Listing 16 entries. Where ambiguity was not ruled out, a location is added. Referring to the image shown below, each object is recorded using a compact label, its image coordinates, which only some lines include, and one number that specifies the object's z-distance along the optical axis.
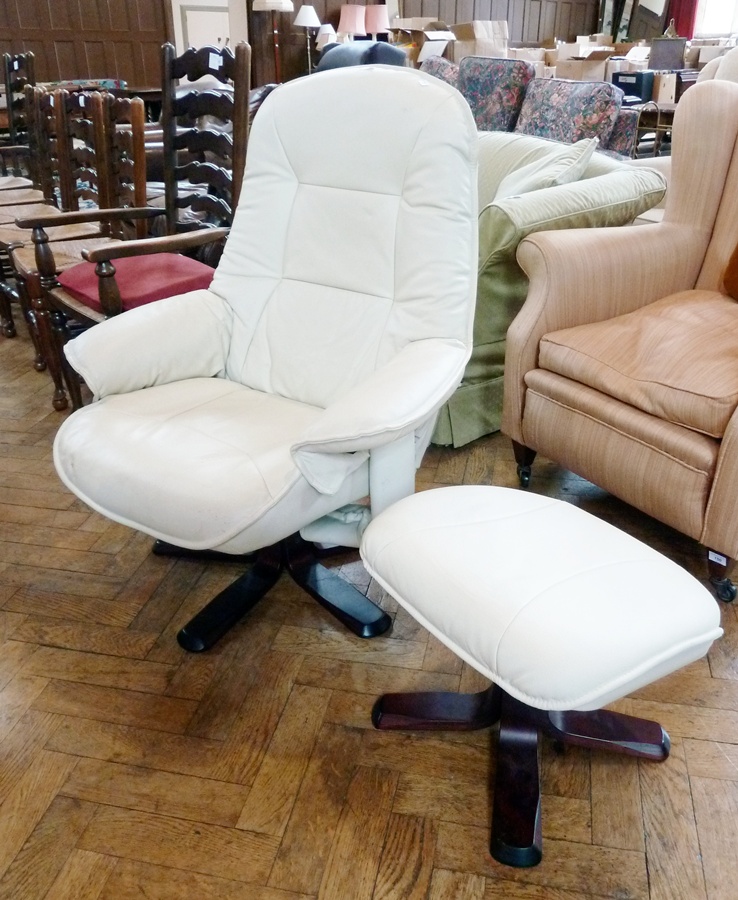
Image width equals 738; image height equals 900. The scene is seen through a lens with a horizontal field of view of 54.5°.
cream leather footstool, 0.92
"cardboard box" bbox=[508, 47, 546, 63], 7.16
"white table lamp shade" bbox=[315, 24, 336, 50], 6.64
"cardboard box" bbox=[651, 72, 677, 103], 5.35
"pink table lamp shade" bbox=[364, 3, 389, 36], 6.79
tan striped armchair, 1.47
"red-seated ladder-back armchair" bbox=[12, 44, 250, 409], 2.05
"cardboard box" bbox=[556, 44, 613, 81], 6.22
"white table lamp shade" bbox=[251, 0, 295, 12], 6.00
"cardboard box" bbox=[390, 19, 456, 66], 6.20
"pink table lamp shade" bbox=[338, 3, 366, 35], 6.71
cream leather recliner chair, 1.17
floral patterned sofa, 2.94
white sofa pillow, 2.04
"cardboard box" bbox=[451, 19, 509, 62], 6.41
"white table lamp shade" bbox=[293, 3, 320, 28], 6.41
